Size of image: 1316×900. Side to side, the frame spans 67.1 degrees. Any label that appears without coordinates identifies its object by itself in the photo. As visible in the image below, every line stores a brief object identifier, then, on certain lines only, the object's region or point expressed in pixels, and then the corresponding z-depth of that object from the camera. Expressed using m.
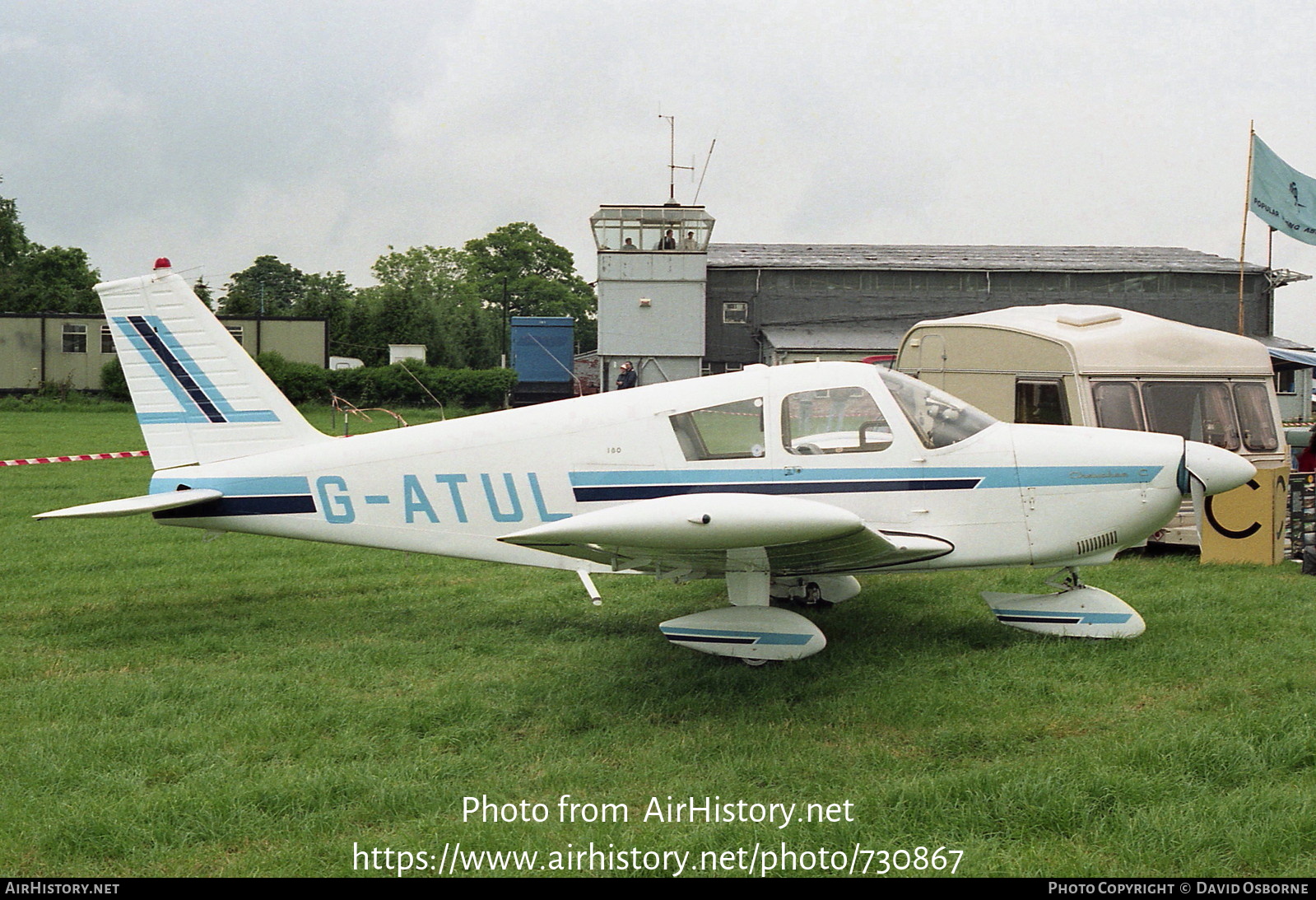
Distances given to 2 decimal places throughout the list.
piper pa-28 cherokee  6.02
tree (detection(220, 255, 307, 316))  93.40
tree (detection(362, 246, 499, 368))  54.06
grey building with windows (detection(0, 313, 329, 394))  40.09
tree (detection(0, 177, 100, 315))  59.22
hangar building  34.25
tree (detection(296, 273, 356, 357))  54.38
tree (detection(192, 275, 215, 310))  52.29
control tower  31.52
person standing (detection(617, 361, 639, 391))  27.80
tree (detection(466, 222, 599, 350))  83.31
